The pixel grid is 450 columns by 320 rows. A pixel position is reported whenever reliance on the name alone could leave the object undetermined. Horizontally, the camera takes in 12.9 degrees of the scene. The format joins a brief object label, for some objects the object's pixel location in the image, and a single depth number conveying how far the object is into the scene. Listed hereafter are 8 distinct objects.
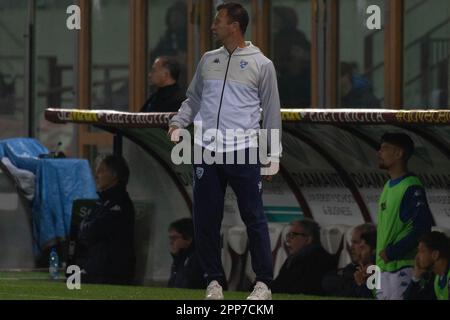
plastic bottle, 17.89
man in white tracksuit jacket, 12.66
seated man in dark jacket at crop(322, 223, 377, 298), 14.59
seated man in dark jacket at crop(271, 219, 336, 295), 14.84
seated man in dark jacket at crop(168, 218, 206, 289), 15.57
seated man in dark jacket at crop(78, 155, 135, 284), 16.22
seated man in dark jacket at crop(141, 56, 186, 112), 16.28
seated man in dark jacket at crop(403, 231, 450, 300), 13.78
